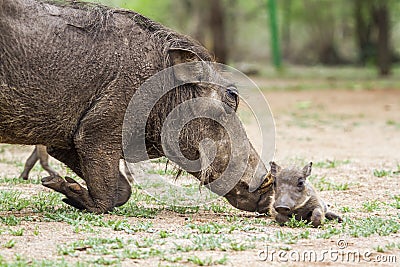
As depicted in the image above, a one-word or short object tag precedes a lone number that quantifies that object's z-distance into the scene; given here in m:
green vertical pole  23.56
